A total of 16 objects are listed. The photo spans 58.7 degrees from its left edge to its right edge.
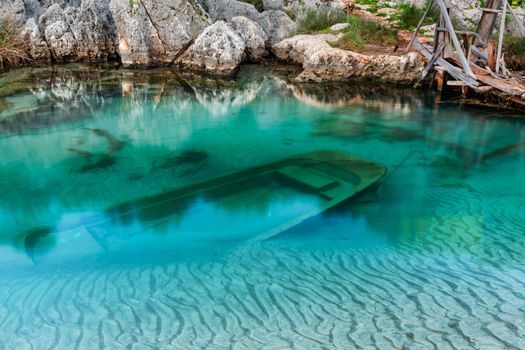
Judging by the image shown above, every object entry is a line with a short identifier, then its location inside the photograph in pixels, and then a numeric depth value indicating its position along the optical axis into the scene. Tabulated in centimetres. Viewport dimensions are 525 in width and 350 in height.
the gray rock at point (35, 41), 1457
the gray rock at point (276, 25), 1602
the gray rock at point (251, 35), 1498
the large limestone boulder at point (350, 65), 1251
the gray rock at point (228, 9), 1648
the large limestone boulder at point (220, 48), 1395
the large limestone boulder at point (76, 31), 1477
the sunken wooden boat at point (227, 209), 527
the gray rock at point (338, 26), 1434
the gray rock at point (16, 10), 1477
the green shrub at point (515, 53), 1164
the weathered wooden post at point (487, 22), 1048
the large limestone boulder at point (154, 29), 1452
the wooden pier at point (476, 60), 947
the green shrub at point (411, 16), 1480
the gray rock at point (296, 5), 1692
